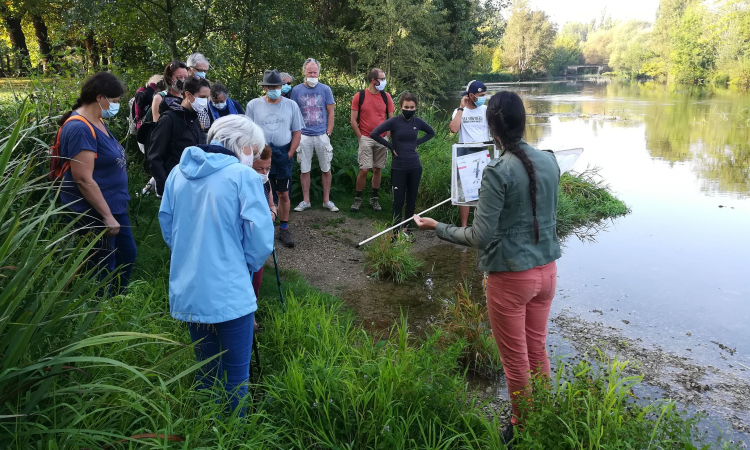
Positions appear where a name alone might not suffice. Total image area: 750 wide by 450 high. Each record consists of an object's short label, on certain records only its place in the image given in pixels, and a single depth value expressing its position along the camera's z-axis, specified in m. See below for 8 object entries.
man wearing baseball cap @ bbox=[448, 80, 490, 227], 6.40
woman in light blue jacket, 2.30
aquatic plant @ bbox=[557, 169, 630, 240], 7.92
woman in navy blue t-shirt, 3.25
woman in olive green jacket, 2.52
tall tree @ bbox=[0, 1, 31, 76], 18.09
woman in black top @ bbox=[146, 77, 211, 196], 4.21
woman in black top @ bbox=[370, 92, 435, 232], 6.19
